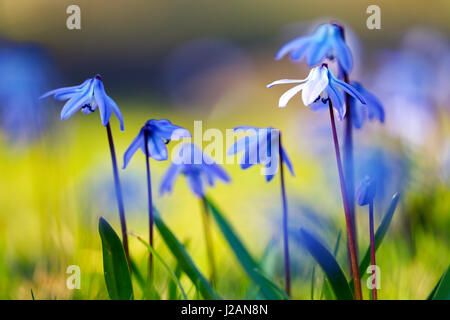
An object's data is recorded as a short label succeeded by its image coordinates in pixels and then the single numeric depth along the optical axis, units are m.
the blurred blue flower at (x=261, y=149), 0.59
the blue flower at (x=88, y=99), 0.57
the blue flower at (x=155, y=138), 0.58
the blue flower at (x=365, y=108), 0.62
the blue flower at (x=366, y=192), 0.56
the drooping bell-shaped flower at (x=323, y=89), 0.55
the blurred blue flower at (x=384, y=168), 0.73
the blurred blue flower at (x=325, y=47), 0.60
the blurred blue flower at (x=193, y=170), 0.62
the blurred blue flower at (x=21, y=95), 0.90
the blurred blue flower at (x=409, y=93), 0.83
